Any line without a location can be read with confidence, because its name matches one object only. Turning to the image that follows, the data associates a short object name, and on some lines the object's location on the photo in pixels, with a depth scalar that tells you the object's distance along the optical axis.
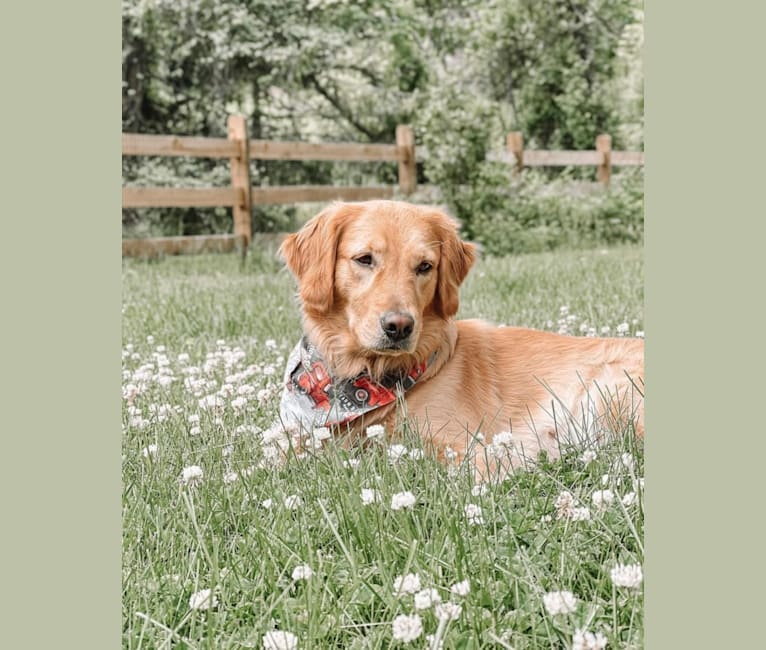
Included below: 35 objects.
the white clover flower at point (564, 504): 2.33
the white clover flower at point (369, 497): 2.39
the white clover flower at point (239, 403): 3.48
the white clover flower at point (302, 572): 1.98
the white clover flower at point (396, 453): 2.81
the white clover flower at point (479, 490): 2.48
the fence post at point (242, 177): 11.67
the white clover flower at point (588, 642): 1.61
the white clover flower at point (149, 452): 3.01
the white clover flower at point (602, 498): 2.26
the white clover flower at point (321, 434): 2.98
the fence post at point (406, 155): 12.98
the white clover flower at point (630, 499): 2.27
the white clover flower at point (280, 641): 1.76
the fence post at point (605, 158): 10.94
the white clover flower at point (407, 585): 1.87
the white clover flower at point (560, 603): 1.68
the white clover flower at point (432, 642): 1.70
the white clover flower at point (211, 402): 3.58
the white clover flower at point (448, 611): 1.71
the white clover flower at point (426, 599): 1.79
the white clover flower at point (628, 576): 1.76
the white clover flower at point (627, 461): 2.54
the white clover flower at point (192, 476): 2.60
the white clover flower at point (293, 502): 2.46
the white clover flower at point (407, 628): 1.68
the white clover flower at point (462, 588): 1.81
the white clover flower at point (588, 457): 2.72
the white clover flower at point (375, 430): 3.01
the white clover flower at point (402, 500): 2.18
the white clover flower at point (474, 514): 2.24
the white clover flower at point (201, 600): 1.90
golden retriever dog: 3.33
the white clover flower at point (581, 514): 2.19
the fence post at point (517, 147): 12.07
